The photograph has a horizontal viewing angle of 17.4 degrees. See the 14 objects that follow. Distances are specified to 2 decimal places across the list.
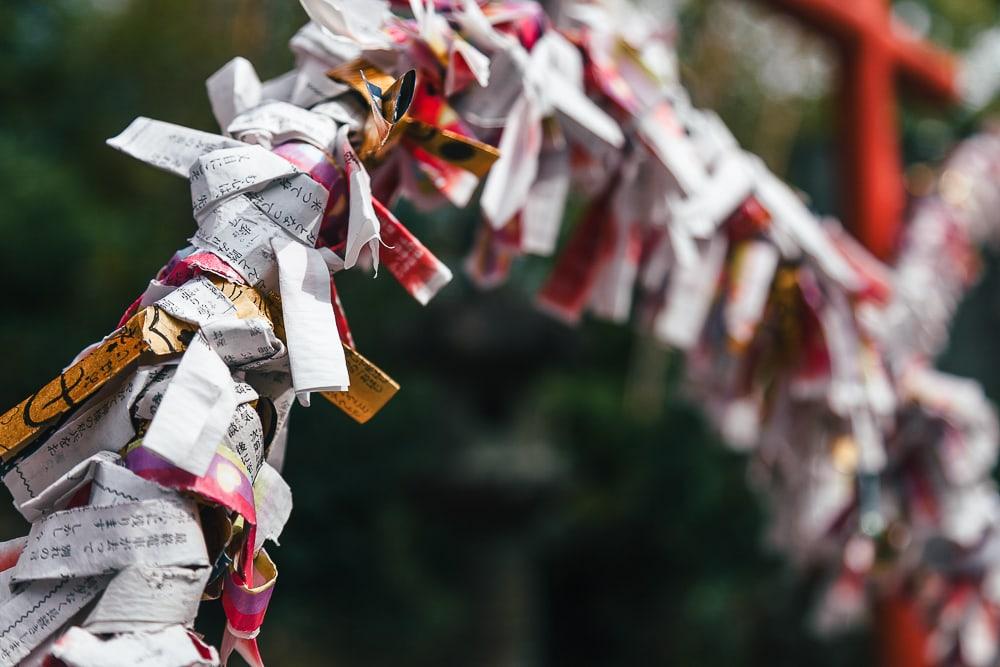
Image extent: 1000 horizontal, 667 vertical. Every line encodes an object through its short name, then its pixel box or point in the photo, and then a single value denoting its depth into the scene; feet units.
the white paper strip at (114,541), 2.39
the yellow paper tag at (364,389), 2.59
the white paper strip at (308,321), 2.48
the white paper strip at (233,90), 2.69
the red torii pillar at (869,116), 5.63
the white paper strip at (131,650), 2.34
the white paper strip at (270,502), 2.50
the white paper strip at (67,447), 2.47
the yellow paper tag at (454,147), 2.73
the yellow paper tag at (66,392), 2.46
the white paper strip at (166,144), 2.59
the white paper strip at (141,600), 2.37
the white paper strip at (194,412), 2.38
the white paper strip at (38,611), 2.38
